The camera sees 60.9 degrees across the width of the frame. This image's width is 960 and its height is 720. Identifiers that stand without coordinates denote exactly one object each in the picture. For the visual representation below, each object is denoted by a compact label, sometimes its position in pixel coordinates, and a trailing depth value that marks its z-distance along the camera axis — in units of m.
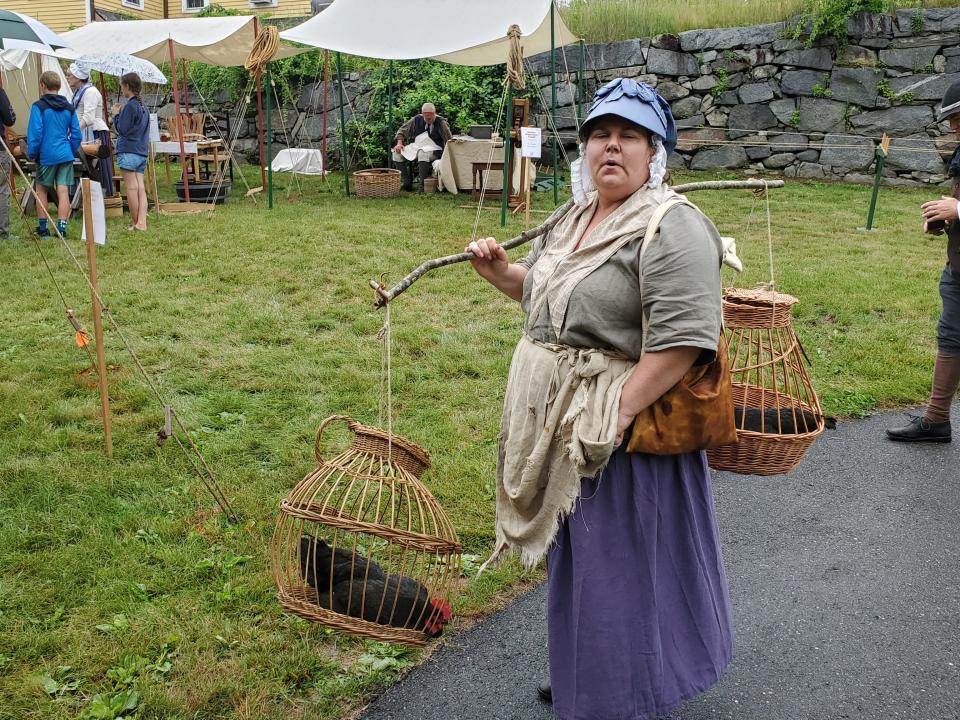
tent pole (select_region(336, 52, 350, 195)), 11.91
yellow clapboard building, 21.83
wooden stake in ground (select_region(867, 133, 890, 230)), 8.96
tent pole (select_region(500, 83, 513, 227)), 9.34
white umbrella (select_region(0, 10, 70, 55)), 9.79
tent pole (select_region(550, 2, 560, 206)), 9.88
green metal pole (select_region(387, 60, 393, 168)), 12.18
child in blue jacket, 8.54
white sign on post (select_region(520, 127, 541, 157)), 9.16
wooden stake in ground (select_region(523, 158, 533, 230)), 8.78
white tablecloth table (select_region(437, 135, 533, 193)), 12.12
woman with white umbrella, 9.83
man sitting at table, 12.64
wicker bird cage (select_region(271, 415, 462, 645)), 2.32
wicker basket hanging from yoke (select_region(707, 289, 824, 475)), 2.52
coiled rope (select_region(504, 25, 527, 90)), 8.41
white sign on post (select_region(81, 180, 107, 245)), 3.53
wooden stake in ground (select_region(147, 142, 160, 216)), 10.26
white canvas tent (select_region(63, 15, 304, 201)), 12.41
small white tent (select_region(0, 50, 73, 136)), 16.20
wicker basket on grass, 11.80
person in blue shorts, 9.20
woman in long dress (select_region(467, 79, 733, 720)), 1.90
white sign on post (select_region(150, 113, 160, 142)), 10.73
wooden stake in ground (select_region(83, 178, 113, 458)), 3.41
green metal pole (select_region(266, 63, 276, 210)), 10.36
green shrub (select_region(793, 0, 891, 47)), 12.40
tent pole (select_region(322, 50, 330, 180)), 13.23
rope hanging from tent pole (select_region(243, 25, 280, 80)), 10.09
